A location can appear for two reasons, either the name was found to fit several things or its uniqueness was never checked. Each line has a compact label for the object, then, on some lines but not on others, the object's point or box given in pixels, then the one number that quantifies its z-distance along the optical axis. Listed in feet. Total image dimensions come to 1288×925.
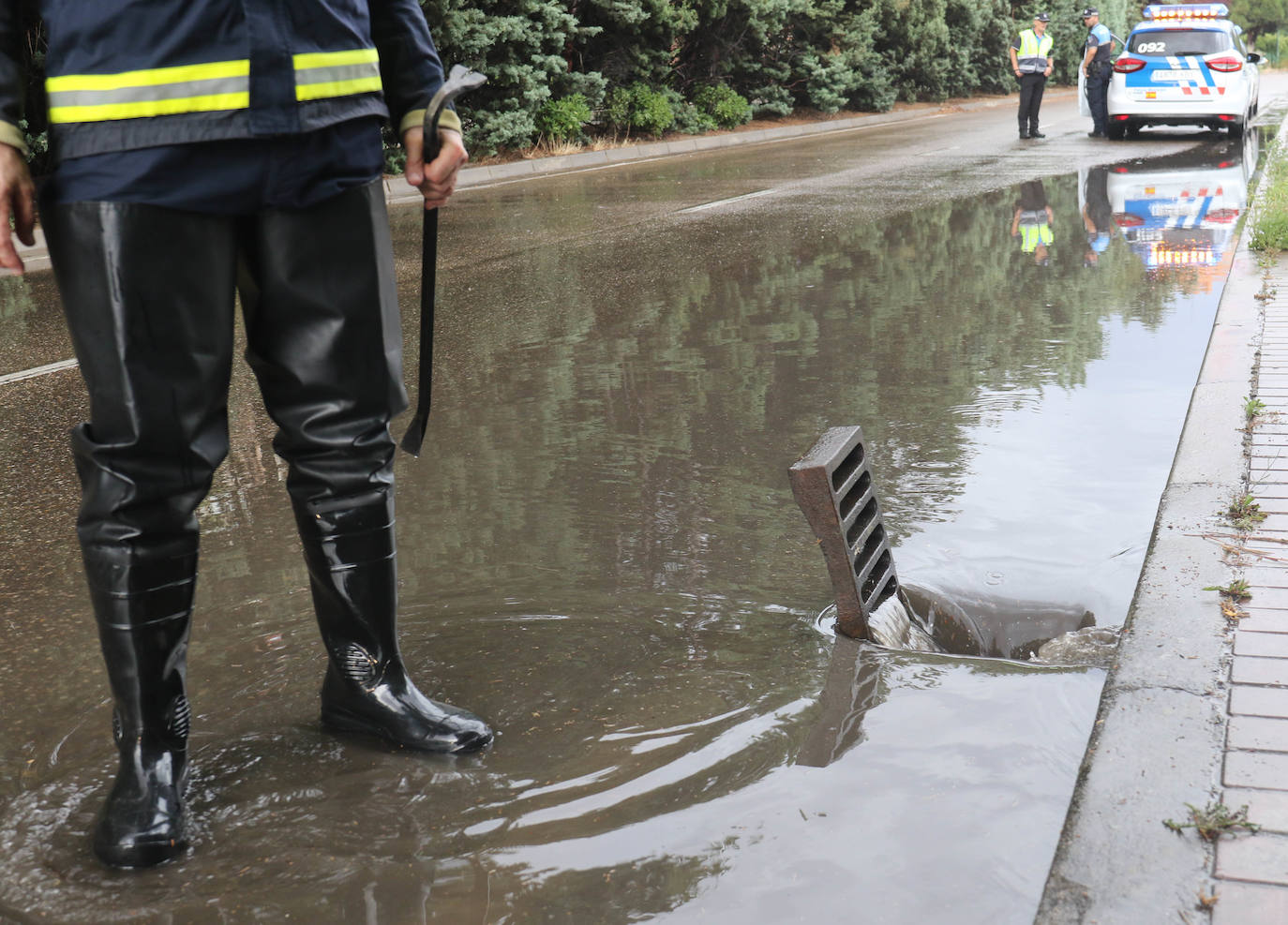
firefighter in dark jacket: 6.53
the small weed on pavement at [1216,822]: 6.80
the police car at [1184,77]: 58.54
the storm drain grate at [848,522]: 9.41
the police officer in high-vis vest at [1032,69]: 65.92
